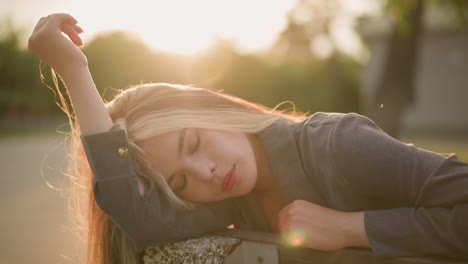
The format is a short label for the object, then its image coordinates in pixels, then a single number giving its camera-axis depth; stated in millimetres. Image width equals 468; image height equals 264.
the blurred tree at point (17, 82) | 31547
